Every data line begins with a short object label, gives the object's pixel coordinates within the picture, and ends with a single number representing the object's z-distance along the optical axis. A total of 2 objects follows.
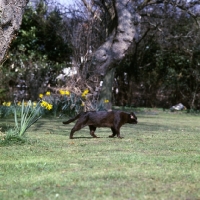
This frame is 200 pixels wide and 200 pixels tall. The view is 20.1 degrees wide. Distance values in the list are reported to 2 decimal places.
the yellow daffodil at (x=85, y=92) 16.64
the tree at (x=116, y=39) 16.29
